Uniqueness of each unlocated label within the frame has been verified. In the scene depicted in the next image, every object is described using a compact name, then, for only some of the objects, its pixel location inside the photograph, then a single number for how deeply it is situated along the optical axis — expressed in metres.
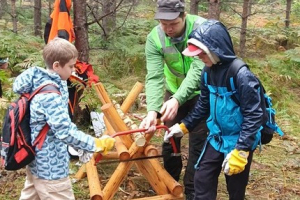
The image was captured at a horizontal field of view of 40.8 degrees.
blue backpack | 2.82
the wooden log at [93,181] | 3.62
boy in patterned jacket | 2.67
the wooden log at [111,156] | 4.39
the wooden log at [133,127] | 3.66
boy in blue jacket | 2.74
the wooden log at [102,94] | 4.20
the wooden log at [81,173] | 4.40
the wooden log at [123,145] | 3.75
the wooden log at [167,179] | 3.79
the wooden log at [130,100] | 4.48
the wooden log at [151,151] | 3.86
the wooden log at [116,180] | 3.73
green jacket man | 3.34
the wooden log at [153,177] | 3.89
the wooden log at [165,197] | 3.80
